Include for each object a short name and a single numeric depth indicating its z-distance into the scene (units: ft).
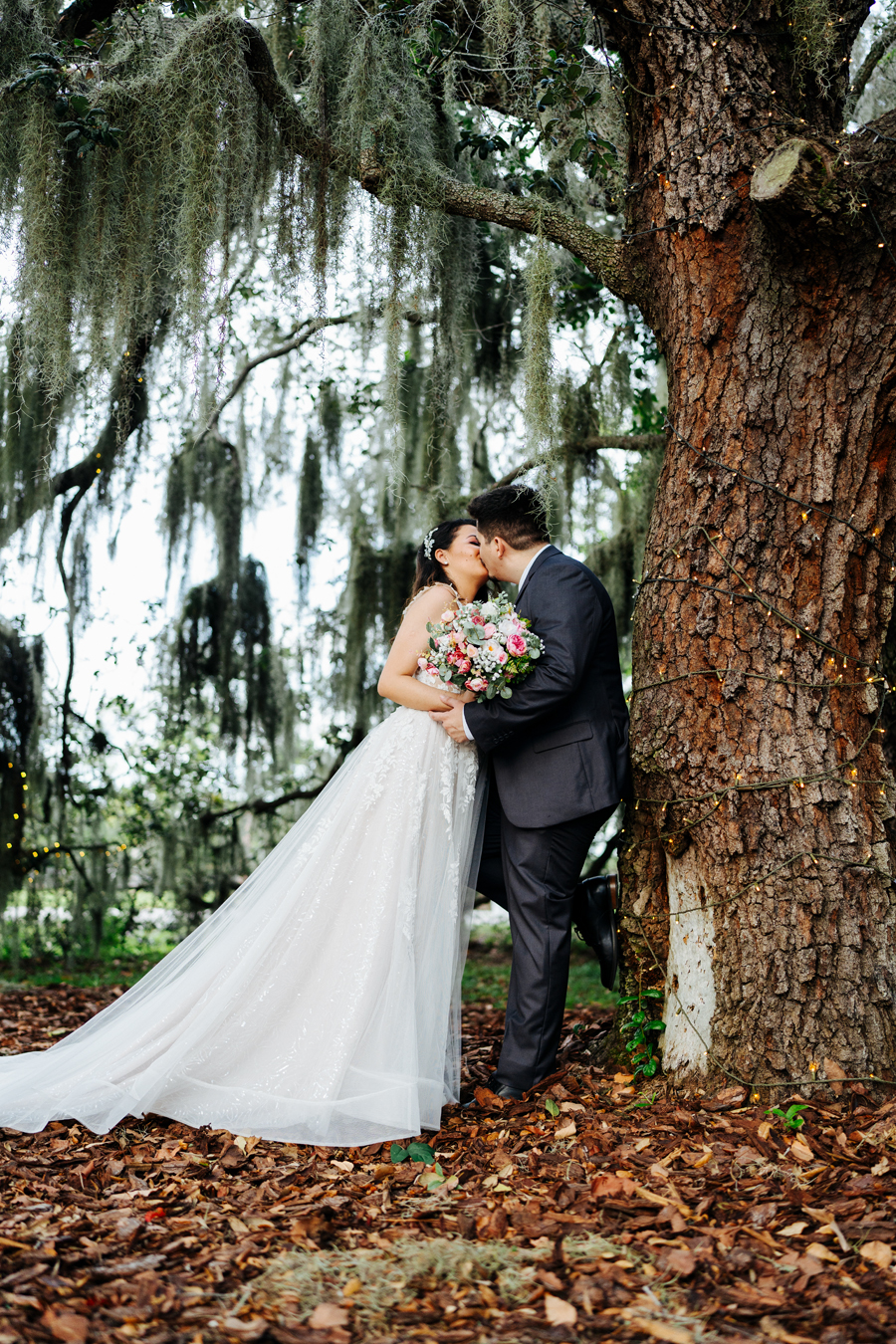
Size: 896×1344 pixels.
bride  9.21
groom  10.10
